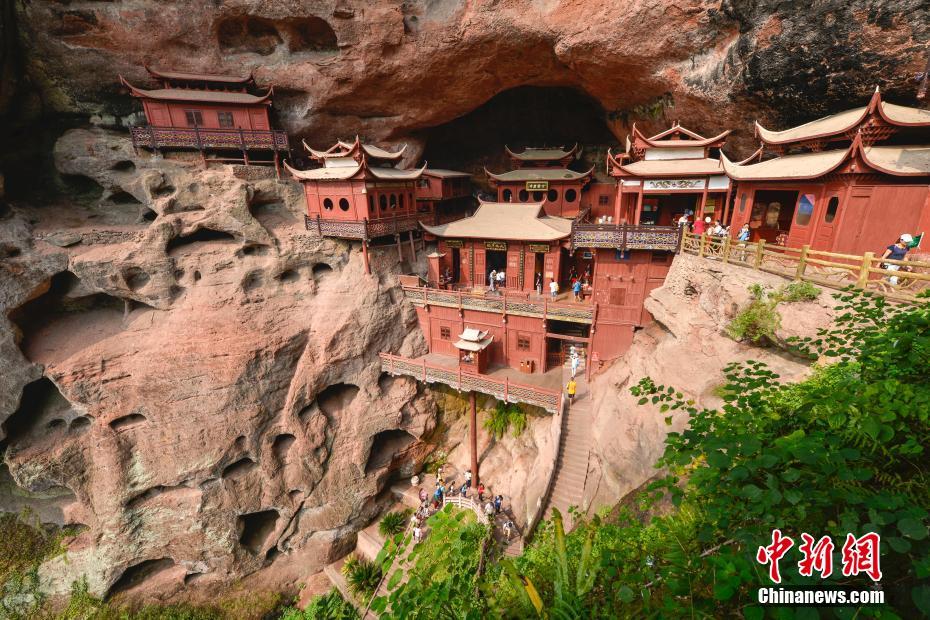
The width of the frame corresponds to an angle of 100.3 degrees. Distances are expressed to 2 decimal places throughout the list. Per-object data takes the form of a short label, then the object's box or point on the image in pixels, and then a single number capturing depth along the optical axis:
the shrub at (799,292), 10.52
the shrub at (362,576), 18.64
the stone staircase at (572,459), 15.00
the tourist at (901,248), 10.66
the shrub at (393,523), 20.55
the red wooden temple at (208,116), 22.30
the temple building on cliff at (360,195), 21.05
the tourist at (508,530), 16.33
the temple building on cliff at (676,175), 17.81
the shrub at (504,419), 20.88
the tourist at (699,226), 17.09
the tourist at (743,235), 14.85
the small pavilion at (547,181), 26.31
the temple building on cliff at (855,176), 11.79
